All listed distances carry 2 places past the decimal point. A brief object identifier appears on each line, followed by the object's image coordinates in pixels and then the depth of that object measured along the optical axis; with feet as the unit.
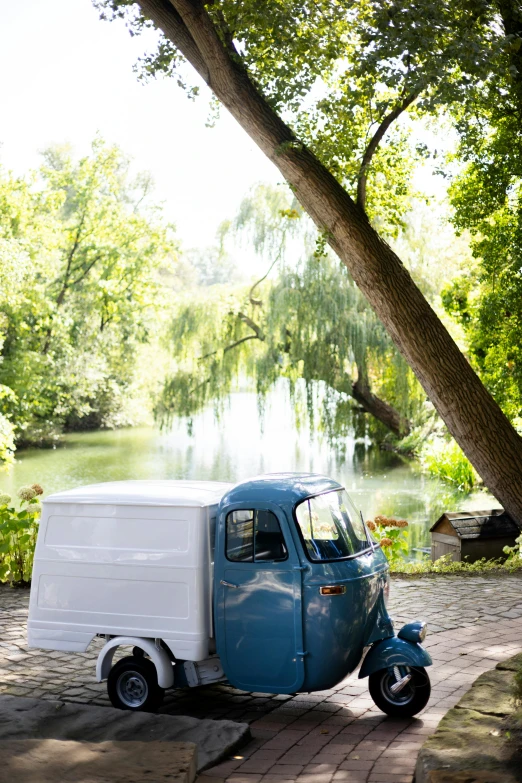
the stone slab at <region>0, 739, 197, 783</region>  13.88
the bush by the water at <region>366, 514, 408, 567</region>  38.01
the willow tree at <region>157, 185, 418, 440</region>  66.28
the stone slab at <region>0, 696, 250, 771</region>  16.65
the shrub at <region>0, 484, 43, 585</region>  34.68
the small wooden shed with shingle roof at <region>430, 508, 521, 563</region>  37.78
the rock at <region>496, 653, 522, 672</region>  17.21
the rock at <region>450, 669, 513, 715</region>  15.12
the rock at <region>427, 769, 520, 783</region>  12.06
